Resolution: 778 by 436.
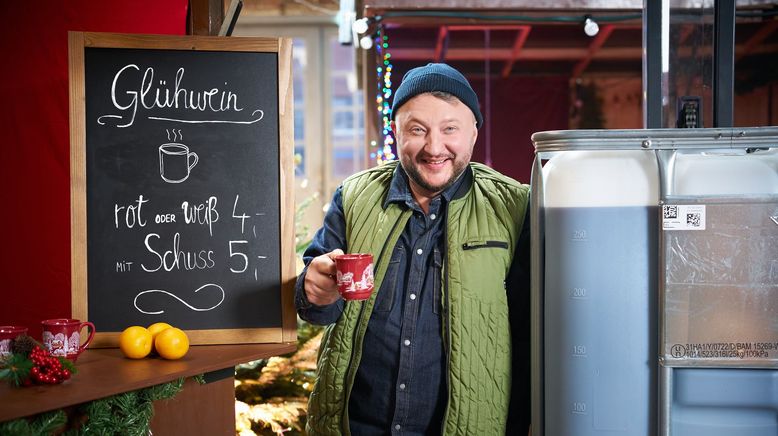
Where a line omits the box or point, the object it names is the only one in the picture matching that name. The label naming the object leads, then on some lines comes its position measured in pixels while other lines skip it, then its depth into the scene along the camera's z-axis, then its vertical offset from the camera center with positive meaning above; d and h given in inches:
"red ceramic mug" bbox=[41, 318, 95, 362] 65.3 -11.4
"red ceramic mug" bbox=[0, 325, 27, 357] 65.3 -11.4
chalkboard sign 74.9 +2.8
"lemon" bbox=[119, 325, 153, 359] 69.2 -12.7
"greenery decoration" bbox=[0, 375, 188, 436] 60.0 -17.4
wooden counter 56.3 -14.5
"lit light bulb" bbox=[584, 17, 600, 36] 189.2 +47.8
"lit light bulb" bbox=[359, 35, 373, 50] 186.9 +44.0
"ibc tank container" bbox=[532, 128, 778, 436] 65.2 -4.4
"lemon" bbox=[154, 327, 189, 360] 68.8 -12.8
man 74.0 -9.3
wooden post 83.7 +22.6
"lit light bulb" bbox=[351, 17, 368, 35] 180.2 +46.4
